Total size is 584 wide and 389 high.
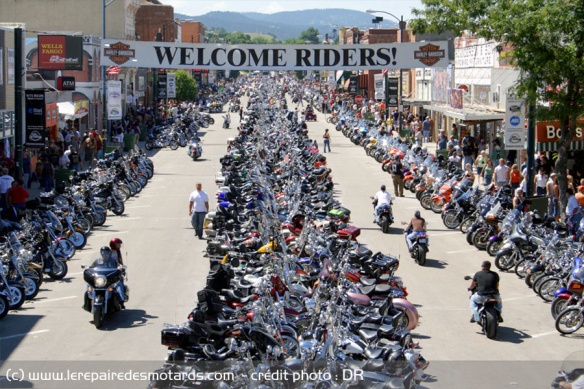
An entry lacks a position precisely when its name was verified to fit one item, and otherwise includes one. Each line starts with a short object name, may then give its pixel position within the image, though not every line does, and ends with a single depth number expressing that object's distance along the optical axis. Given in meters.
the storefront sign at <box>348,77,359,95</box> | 84.88
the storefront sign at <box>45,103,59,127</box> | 37.91
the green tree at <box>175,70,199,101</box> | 84.88
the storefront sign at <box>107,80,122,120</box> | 42.64
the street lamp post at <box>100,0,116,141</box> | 41.21
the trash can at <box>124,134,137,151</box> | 48.53
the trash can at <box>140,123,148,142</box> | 56.06
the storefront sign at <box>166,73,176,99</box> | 66.50
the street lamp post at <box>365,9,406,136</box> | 55.69
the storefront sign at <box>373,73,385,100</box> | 61.97
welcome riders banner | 31.97
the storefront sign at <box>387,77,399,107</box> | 57.53
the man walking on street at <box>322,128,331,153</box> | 47.56
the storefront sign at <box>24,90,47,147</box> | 31.73
